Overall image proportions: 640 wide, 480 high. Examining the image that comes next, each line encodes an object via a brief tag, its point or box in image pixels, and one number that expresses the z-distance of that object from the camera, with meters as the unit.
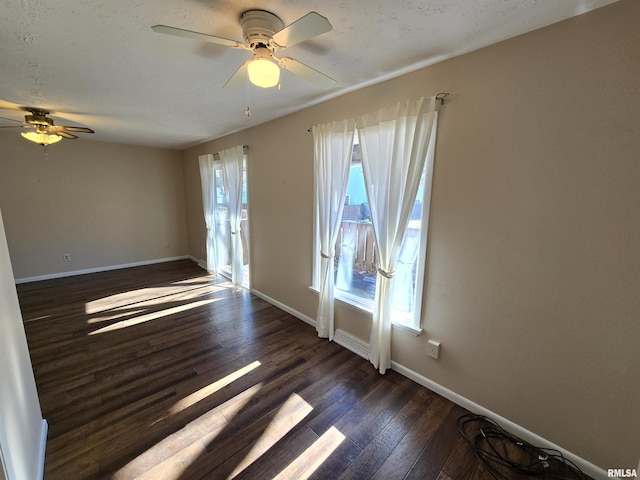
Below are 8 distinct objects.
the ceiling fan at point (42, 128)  2.80
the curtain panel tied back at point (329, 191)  2.45
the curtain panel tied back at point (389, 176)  1.89
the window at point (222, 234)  4.47
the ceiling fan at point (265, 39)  1.16
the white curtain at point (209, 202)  4.66
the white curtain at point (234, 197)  3.87
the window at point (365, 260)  2.08
